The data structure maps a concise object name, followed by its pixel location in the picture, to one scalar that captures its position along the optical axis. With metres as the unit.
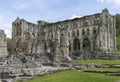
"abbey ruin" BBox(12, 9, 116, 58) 35.24
